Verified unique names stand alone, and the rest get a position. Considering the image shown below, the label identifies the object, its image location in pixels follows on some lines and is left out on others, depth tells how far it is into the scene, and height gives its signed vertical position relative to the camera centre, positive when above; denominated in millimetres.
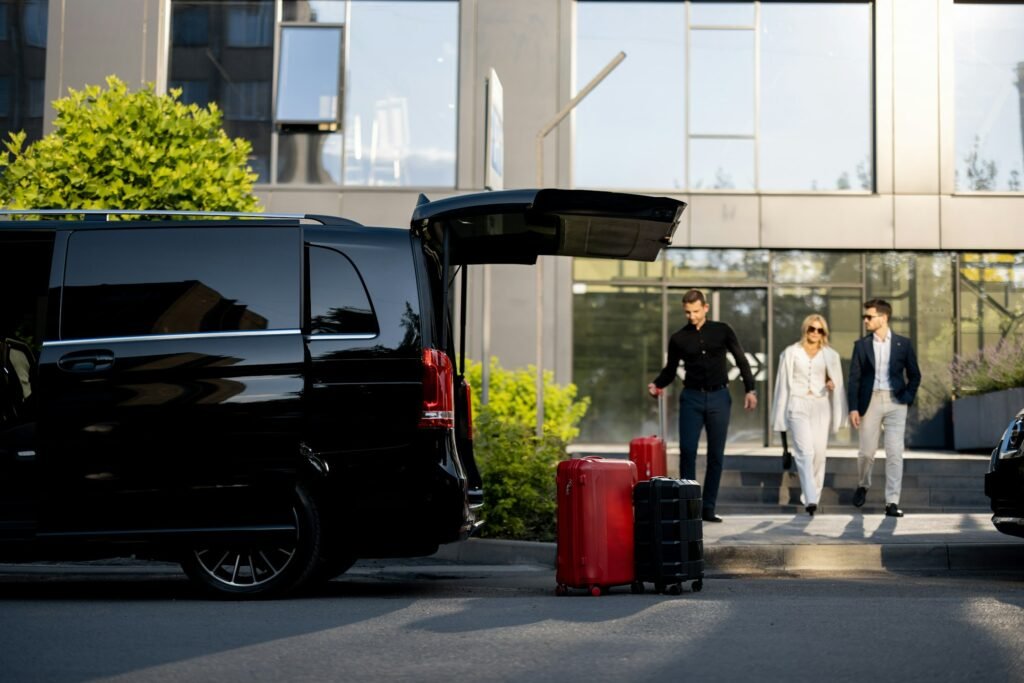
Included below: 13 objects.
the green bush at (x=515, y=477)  10234 -460
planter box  16391 +83
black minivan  7246 +24
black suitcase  7805 -656
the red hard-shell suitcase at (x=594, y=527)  7824 -620
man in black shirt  12000 +276
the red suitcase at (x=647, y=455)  11945 -321
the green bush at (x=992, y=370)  16922 +685
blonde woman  12742 +197
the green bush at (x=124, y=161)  14195 +2540
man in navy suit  12508 +317
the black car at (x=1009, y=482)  8766 -369
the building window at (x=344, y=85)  19750 +4661
